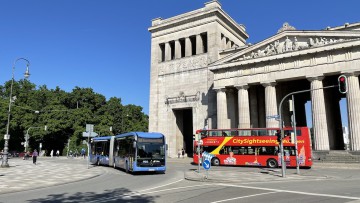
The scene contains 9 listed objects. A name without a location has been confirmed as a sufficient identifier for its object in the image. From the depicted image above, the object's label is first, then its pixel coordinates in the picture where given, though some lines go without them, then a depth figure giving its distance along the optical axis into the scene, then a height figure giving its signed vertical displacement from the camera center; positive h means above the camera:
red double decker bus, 28.44 +0.01
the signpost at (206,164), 18.59 -0.98
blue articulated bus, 21.45 -0.32
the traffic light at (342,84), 16.86 +3.33
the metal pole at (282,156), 20.23 -0.36
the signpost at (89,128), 27.92 +1.70
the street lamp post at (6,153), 28.33 -0.48
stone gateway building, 35.19 +9.39
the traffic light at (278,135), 21.58 +0.78
